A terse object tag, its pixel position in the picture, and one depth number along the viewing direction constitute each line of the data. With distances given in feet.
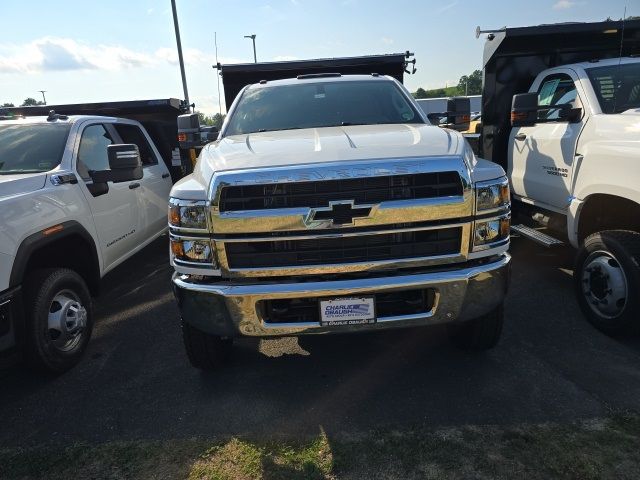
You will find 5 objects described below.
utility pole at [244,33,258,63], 87.04
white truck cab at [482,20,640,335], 11.96
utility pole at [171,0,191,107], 50.31
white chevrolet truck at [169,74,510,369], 8.66
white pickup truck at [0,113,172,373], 10.41
